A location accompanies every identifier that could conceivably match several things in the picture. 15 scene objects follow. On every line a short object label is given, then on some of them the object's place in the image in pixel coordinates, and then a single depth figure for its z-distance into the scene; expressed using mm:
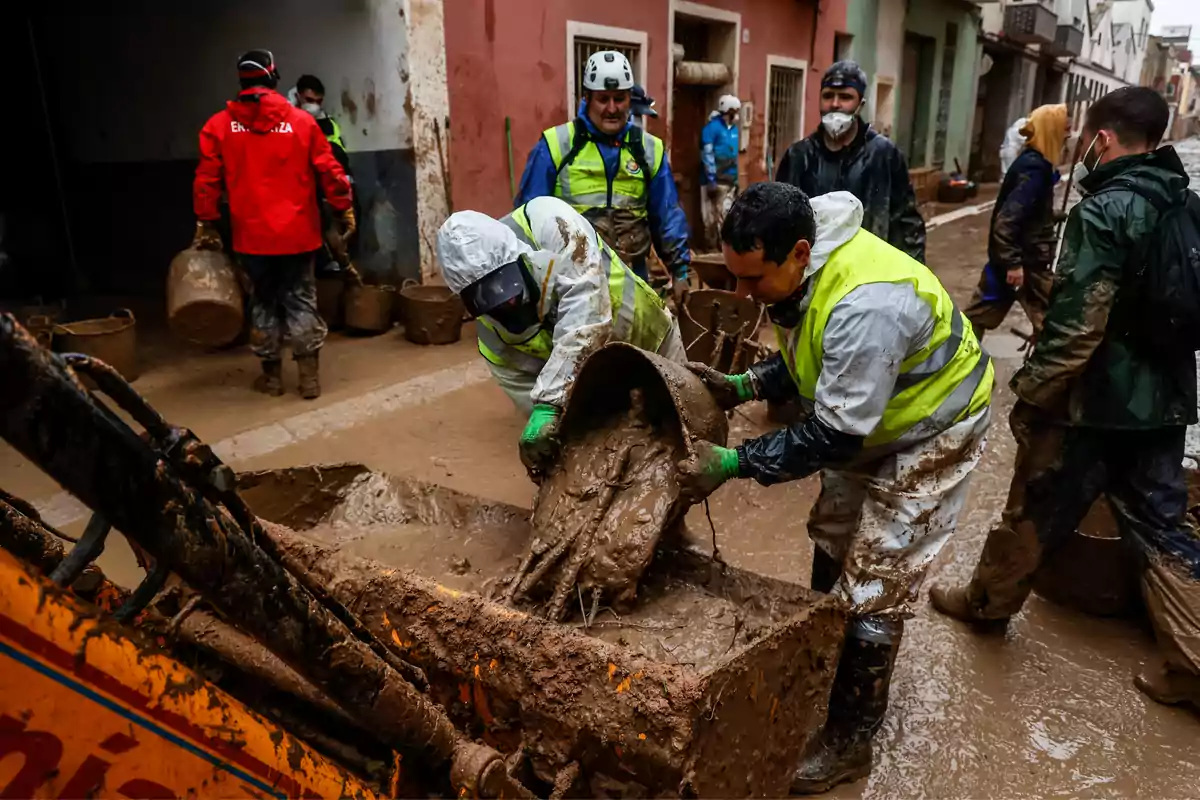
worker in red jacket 4836
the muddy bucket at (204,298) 4586
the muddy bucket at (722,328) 4820
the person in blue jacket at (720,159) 10297
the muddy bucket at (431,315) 6367
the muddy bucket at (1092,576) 3100
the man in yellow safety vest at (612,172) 4230
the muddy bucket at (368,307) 6488
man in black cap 4441
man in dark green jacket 2500
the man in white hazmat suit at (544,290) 2809
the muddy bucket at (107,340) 5051
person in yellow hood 4793
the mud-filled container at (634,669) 1890
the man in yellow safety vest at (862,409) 2088
